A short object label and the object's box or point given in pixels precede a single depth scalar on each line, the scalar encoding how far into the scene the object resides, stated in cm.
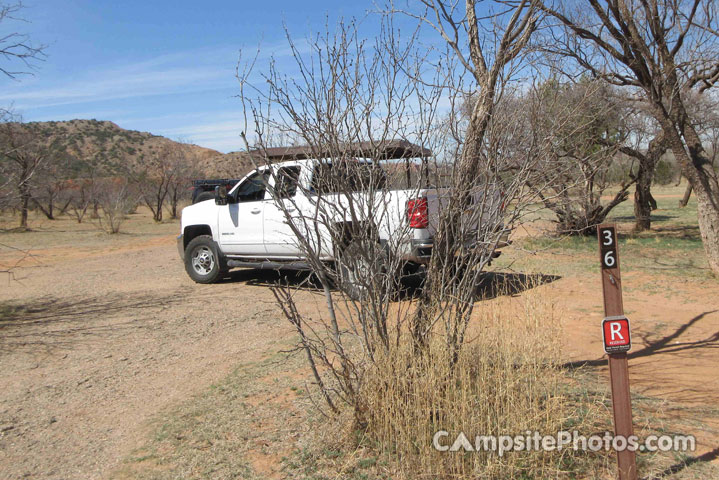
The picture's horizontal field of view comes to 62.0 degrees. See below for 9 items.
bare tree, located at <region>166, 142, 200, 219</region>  3275
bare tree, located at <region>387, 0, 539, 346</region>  406
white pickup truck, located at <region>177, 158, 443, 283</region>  930
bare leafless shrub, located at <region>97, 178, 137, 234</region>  2438
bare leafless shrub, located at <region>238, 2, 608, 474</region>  384
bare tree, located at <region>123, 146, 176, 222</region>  3222
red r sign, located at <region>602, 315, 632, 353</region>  296
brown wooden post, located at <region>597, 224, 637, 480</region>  301
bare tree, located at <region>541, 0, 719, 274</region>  841
